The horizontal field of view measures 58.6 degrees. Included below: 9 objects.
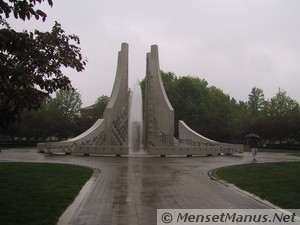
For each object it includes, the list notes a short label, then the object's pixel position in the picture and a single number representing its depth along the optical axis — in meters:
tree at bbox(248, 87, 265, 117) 63.13
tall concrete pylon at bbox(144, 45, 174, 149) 23.47
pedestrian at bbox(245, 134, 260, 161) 17.58
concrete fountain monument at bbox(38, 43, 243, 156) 22.45
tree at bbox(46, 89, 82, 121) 48.09
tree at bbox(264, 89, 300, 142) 32.51
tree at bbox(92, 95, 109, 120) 46.43
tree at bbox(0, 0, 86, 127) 4.61
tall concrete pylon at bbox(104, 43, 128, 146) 22.83
